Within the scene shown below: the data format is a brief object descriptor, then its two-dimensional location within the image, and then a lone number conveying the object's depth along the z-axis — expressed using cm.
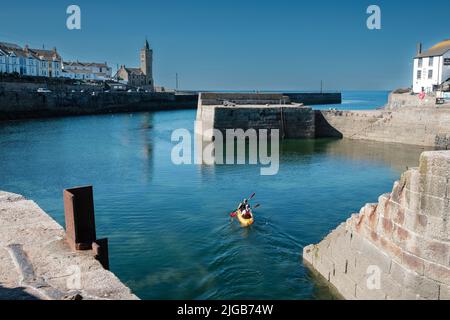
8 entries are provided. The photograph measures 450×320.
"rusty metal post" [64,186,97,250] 785
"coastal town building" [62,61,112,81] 11412
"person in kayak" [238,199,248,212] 1587
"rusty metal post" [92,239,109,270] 769
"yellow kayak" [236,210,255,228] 1537
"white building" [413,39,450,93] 5078
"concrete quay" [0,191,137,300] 634
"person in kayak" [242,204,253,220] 1552
